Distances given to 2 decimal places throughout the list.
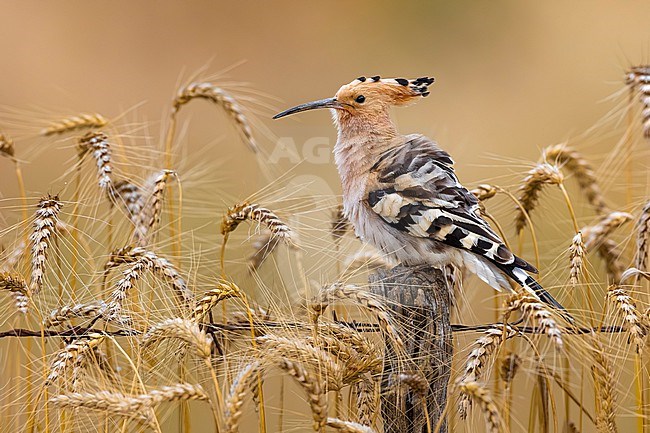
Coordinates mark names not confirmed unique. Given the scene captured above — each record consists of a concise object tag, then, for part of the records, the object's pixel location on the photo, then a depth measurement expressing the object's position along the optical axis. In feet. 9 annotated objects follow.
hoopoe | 15.15
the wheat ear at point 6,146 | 18.19
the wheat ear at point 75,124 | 19.24
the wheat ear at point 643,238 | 16.61
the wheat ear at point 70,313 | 14.98
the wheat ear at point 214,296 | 13.47
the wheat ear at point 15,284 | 14.29
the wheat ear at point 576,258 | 15.12
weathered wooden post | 14.05
